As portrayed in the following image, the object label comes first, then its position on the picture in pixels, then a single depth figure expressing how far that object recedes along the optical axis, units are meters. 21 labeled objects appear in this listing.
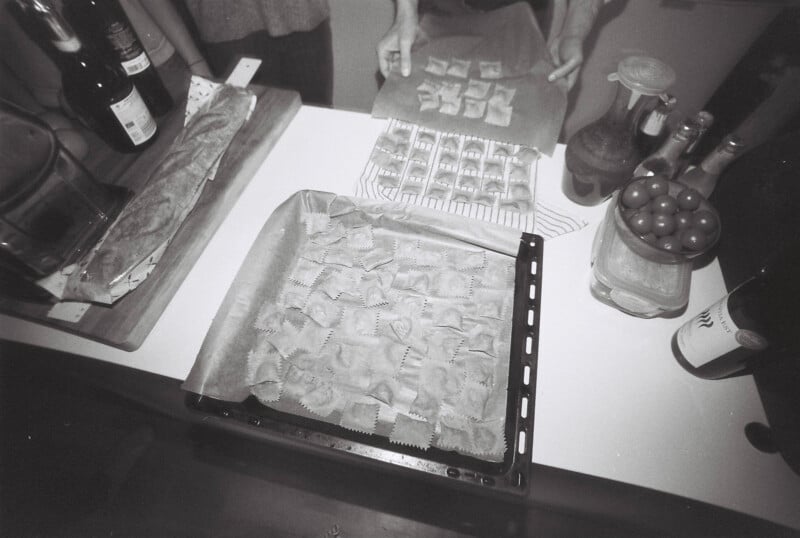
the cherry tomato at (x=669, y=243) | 0.58
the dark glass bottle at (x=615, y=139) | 0.63
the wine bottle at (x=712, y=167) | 0.62
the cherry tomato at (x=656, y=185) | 0.63
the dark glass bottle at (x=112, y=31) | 0.79
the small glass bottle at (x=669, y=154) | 0.63
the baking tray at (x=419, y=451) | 0.55
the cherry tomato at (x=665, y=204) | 0.61
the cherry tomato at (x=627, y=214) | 0.62
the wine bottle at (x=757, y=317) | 0.52
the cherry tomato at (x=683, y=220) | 0.60
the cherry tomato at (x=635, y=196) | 0.63
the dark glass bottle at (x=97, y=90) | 0.68
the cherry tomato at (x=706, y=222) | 0.58
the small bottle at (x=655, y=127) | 0.66
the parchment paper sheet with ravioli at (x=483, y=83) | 0.98
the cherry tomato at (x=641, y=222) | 0.60
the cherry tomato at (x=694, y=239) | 0.57
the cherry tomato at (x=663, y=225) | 0.59
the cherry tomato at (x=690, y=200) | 0.61
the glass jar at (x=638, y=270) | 0.61
